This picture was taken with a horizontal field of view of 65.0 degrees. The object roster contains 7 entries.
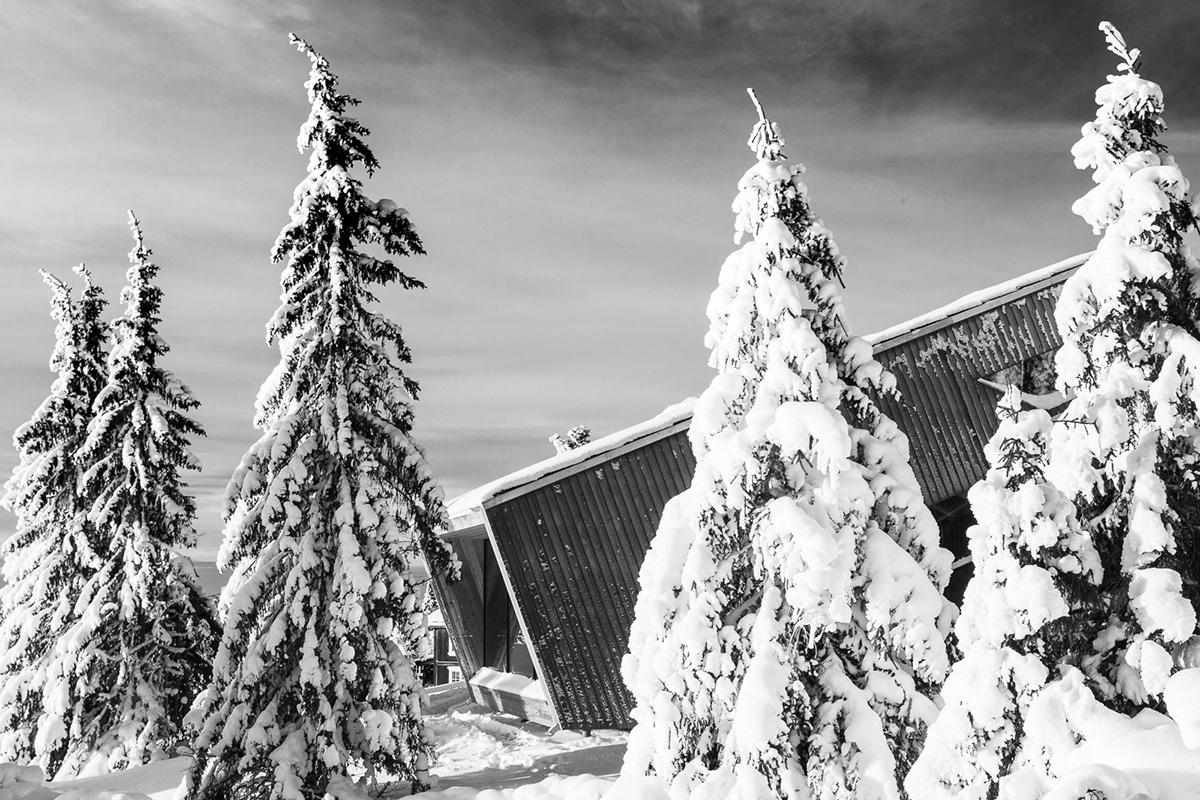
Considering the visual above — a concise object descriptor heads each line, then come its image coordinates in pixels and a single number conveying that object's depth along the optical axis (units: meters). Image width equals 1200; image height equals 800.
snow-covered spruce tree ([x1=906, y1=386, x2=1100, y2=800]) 7.29
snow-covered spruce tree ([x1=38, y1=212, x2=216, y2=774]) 21.58
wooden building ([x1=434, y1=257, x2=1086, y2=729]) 18.78
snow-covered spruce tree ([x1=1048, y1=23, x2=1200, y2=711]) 7.57
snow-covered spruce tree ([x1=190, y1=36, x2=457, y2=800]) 14.51
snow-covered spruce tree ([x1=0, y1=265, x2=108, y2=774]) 22.84
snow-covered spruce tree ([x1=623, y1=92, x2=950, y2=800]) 9.34
